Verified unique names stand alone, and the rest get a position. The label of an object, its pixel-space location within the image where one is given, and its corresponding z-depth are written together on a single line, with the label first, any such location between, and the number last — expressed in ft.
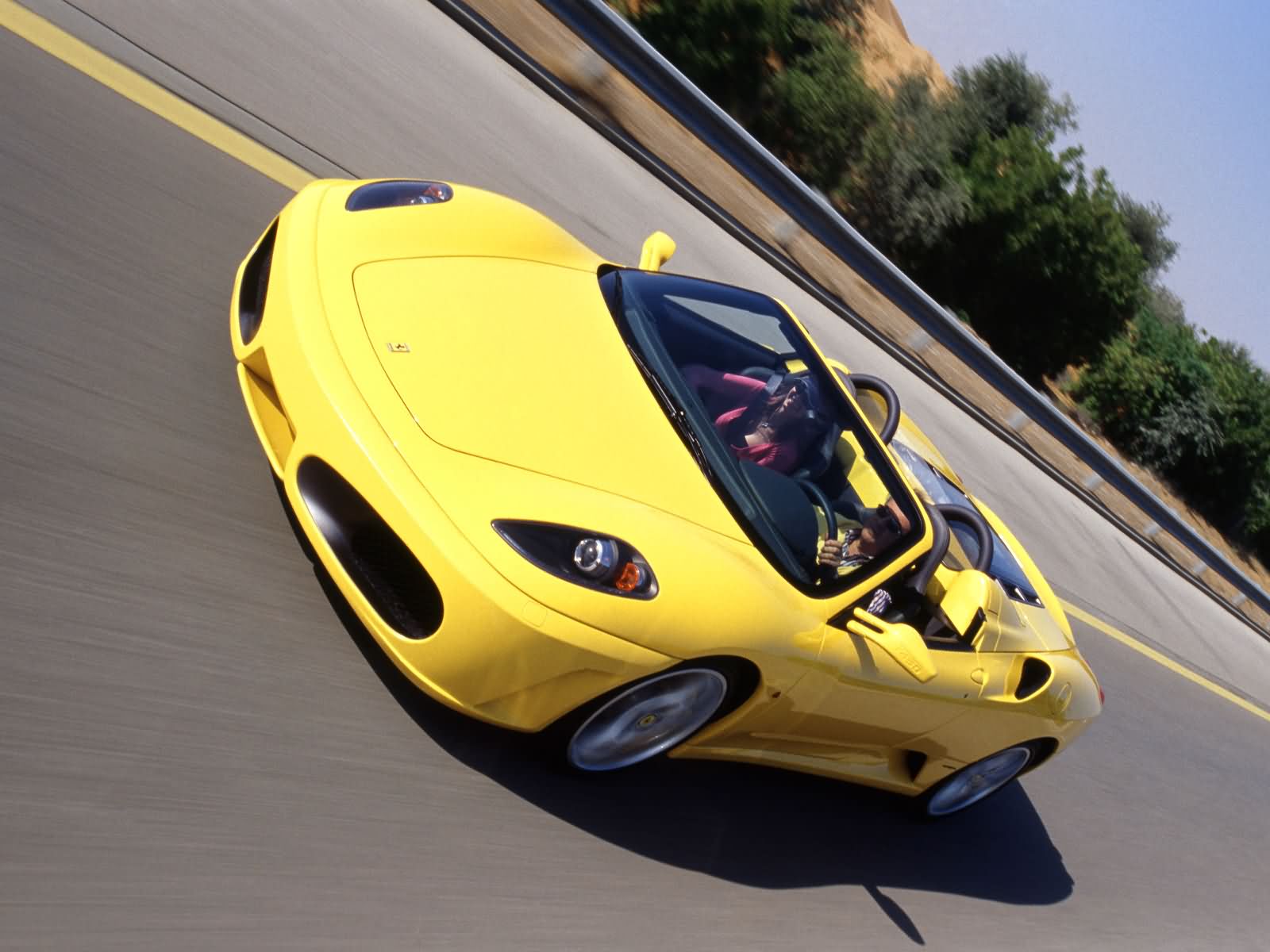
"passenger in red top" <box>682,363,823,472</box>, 12.71
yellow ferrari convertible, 10.21
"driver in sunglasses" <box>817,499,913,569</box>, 12.77
